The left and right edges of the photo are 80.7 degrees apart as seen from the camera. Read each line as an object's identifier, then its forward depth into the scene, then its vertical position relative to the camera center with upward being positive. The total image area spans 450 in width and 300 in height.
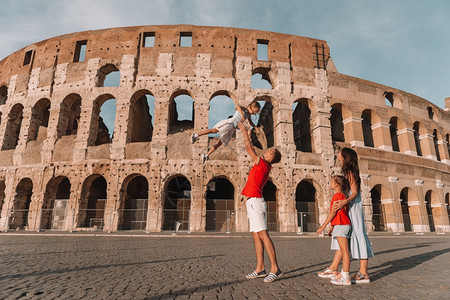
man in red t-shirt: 3.33 +0.11
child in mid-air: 4.48 +1.65
